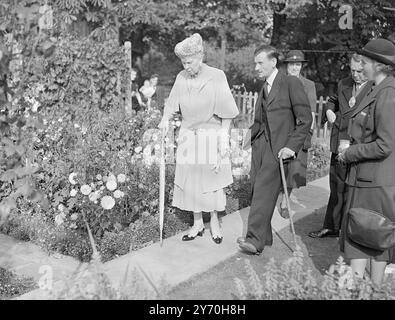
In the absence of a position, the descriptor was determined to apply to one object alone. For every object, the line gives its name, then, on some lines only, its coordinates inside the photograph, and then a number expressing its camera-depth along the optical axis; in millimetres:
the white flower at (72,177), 4785
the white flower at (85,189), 4512
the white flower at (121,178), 4742
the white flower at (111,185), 4521
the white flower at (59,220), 4711
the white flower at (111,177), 4628
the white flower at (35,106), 5448
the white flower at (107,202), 4418
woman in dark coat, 3045
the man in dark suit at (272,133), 4117
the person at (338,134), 4582
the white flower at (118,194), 4527
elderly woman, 4230
